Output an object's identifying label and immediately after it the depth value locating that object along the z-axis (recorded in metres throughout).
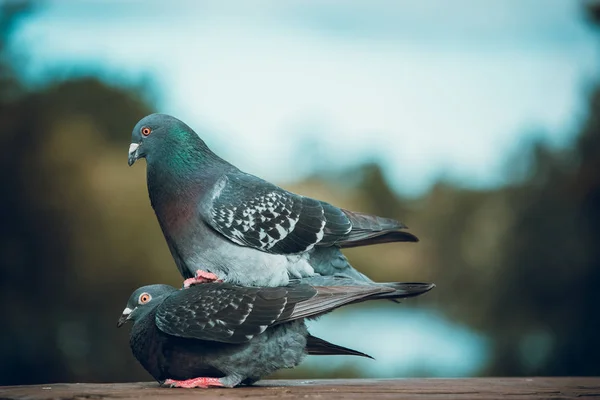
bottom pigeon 6.11
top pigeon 6.88
